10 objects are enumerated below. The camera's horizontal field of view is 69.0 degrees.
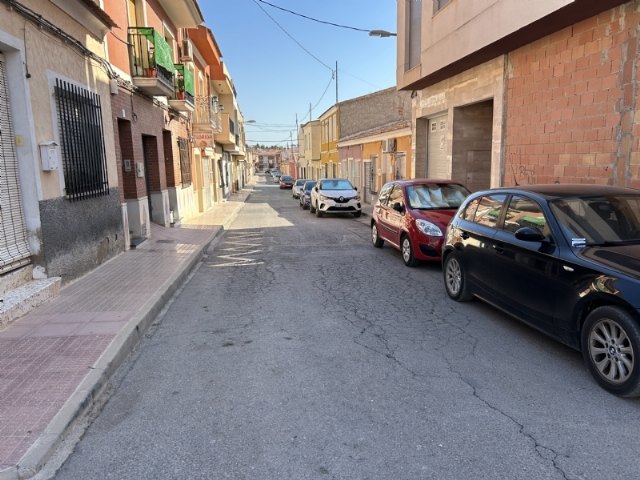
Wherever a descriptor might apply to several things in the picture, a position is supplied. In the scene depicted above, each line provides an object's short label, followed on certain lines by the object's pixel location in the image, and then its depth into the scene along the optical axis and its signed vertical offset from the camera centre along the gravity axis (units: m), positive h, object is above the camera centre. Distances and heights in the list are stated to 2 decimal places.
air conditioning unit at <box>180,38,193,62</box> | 16.69 +4.30
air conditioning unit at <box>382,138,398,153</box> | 18.06 +0.65
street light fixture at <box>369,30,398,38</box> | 15.10 +4.14
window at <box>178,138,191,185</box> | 16.12 +0.16
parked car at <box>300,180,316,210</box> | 24.09 -1.69
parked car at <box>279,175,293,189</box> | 50.22 -1.95
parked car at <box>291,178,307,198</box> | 31.96 -1.69
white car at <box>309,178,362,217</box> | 18.38 -1.40
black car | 3.54 -0.96
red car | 8.17 -0.99
